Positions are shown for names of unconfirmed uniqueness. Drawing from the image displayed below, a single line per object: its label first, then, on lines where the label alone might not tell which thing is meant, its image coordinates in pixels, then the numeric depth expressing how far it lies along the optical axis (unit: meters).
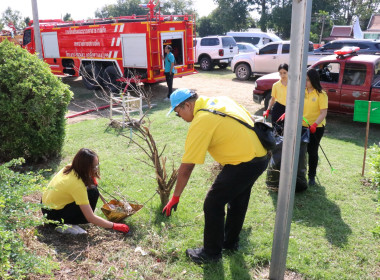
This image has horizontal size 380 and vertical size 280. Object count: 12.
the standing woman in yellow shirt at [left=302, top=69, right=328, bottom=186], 4.58
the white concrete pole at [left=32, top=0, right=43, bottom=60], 10.54
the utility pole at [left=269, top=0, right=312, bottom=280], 2.27
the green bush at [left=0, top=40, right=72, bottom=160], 5.27
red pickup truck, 7.80
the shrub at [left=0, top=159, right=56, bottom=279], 2.10
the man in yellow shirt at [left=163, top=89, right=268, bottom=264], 2.80
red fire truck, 10.84
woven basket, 3.74
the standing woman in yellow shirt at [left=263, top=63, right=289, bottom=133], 5.18
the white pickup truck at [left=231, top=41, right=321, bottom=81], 14.29
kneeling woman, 3.34
